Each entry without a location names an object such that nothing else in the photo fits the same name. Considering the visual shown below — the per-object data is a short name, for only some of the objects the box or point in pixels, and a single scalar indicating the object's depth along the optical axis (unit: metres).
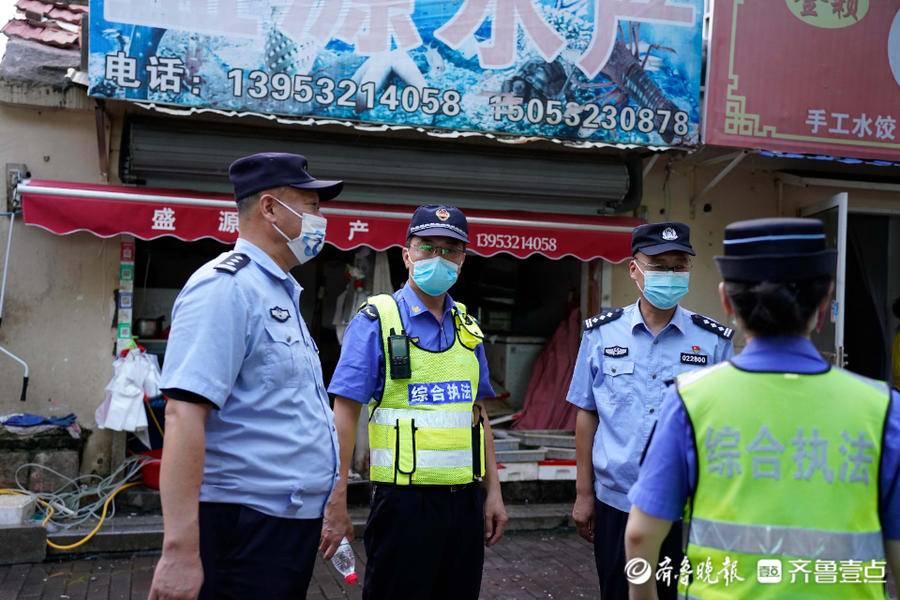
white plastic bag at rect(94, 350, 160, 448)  6.21
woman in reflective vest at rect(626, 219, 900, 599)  1.78
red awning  5.93
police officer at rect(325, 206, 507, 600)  3.16
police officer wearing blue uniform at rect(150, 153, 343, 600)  2.18
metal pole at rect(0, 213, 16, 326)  6.26
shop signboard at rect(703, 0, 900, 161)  6.88
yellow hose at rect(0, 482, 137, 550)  5.68
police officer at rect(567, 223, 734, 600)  3.36
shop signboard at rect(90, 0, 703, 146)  5.90
